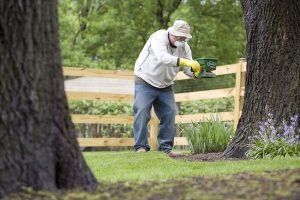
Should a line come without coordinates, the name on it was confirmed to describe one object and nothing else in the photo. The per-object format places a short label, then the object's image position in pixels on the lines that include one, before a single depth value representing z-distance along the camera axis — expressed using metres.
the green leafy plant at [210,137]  13.61
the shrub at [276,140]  10.79
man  12.66
